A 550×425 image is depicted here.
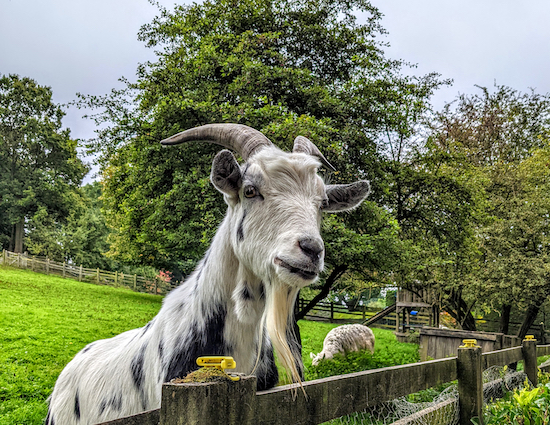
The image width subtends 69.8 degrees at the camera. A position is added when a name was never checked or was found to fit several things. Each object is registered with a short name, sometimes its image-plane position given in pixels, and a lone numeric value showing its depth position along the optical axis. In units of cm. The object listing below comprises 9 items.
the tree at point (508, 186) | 1255
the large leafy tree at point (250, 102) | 693
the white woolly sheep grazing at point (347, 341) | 786
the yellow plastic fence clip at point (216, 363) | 114
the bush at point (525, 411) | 257
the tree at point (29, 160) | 2936
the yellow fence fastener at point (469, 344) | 310
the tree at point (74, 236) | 2980
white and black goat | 195
